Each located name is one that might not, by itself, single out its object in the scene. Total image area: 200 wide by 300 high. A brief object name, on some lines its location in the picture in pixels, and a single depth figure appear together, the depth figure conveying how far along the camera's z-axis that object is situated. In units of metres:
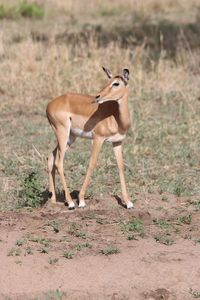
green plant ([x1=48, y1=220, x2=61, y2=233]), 14.72
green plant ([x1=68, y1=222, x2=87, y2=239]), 14.55
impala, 15.57
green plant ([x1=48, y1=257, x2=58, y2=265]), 13.35
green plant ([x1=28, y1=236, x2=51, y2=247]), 14.10
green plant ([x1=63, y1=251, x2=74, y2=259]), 13.59
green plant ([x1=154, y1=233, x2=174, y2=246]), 14.41
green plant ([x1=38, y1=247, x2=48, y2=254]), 13.74
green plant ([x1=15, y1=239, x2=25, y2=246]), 14.01
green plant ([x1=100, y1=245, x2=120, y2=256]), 13.82
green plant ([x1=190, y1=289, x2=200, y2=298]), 12.54
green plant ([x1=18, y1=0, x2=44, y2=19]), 43.91
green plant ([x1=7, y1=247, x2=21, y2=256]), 13.61
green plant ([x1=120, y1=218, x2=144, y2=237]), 14.87
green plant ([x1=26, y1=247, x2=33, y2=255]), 13.69
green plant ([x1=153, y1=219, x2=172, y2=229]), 15.19
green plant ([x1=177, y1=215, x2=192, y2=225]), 15.46
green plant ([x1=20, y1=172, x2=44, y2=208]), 15.80
